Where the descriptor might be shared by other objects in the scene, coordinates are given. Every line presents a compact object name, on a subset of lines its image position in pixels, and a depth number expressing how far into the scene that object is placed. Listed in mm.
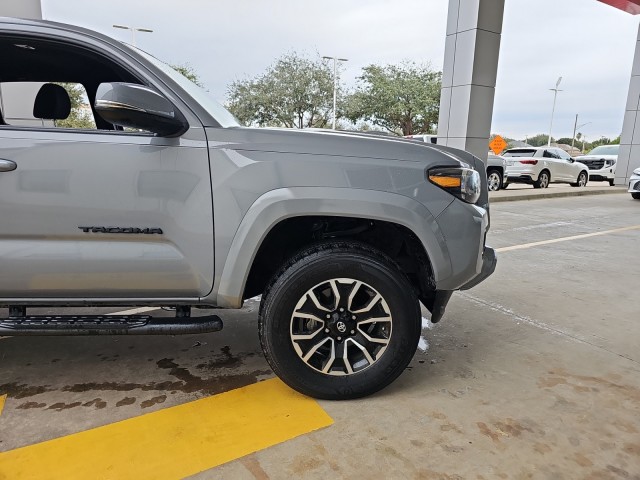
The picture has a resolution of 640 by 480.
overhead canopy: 12991
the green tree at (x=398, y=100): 31188
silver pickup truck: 2133
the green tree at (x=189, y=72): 25659
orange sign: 15214
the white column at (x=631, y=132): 16203
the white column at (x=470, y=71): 10703
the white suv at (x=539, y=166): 15023
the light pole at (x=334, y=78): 27438
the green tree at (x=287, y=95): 28203
